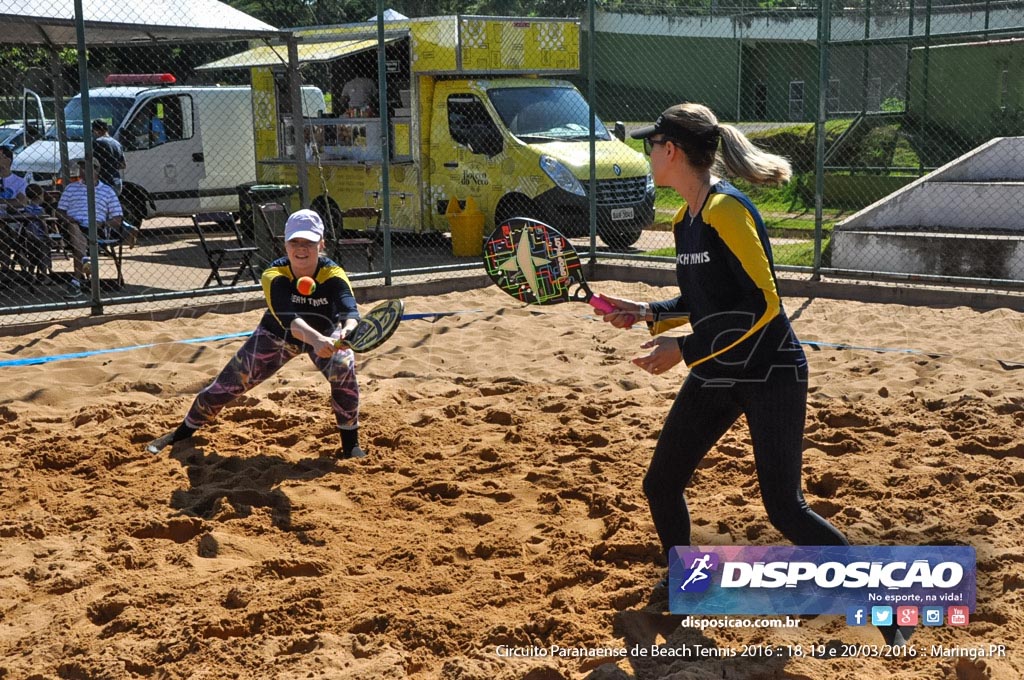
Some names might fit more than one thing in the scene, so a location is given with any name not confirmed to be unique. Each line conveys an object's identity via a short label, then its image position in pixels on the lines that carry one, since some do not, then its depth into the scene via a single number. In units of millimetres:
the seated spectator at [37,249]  12516
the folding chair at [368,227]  12484
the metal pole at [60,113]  14234
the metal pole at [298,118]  12945
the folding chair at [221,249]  11828
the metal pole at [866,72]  17631
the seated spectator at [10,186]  13789
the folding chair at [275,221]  12695
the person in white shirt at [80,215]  11836
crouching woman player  6375
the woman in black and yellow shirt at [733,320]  3980
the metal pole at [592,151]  11742
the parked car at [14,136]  20906
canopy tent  12008
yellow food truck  14344
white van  18219
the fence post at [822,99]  10430
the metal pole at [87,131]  9594
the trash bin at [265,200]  13070
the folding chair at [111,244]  12034
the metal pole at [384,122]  11070
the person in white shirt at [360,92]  16438
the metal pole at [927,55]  15916
